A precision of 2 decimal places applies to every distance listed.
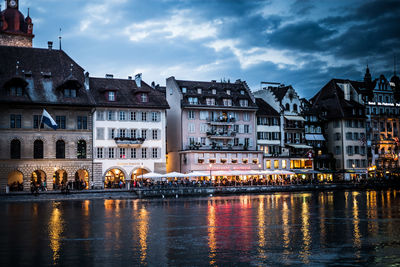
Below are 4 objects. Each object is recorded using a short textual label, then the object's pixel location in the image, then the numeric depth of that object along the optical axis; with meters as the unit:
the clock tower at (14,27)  102.44
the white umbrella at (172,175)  65.80
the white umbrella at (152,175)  65.44
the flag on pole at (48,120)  60.38
